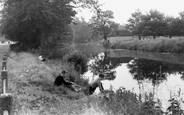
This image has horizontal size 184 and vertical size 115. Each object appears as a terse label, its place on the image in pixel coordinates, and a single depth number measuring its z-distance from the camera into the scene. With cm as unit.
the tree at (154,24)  5809
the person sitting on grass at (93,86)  998
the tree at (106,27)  8359
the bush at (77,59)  2151
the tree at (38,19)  2234
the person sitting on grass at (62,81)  1078
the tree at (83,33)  12163
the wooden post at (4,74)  600
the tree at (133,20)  7794
